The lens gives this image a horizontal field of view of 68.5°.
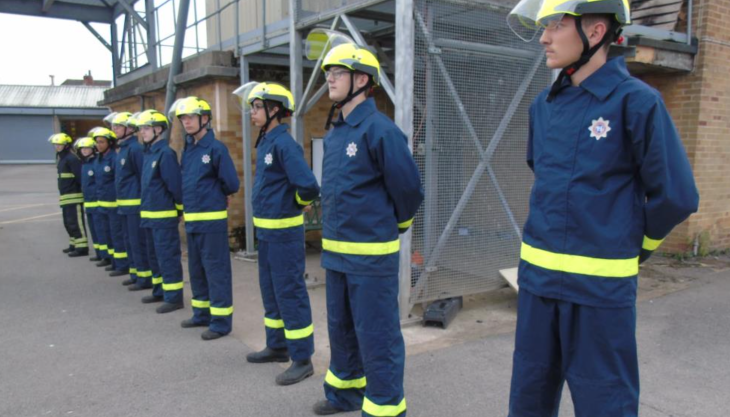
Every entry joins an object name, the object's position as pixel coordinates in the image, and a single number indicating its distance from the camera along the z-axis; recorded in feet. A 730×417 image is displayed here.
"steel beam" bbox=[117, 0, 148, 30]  35.37
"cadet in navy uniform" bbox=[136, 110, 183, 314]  18.22
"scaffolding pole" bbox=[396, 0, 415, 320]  15.30
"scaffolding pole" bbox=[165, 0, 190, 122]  28.89
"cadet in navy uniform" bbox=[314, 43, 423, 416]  9.64
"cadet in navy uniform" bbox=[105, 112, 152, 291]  21.15
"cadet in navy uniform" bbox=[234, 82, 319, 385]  12.69
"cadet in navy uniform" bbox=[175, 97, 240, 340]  15.62
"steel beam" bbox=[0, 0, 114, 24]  41.78
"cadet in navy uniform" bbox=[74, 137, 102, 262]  27.30
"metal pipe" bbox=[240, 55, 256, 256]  26.17
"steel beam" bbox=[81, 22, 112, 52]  47.29
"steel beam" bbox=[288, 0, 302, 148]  20.01
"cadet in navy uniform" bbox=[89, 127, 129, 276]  24.45
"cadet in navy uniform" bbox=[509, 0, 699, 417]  6.52
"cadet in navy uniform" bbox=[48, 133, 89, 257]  29.66
